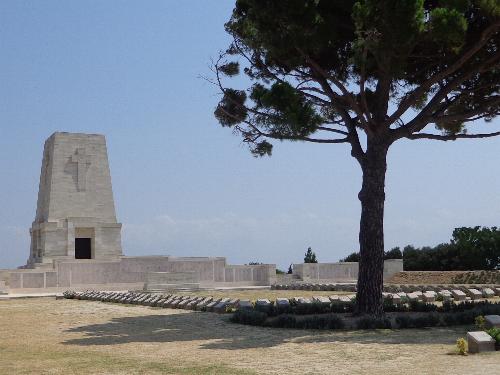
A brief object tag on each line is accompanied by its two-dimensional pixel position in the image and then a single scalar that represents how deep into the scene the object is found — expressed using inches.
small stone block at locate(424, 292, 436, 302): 673.6
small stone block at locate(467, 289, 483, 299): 718.5
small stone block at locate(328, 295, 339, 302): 623.8
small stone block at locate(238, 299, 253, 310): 584.6
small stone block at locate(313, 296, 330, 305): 624.7
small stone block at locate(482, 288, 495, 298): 721.6
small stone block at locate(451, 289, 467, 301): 702.5
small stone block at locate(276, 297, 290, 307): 590.2
